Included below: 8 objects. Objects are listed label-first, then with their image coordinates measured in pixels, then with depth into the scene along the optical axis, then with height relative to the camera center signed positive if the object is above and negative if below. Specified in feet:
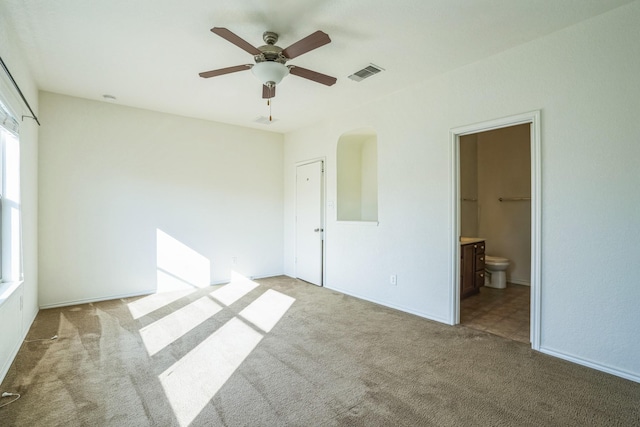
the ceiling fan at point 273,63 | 7.47 +3.84
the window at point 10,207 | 8.81 +0.05
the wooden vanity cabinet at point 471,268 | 13.56 -2.62
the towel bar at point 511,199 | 16.60 +0.66
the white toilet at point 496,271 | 15.75 -3.11
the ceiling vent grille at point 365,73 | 10.40 +4.77
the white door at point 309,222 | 16.75 -0.70
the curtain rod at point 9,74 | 7.06 +3.23
